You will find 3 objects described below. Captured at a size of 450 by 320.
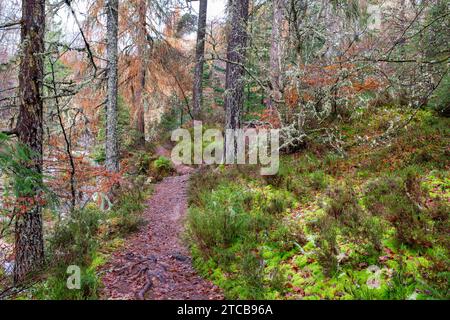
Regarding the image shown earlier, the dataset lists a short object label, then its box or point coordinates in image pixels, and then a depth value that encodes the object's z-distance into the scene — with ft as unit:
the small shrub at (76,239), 17.95
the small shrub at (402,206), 13.28
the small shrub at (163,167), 42.99
